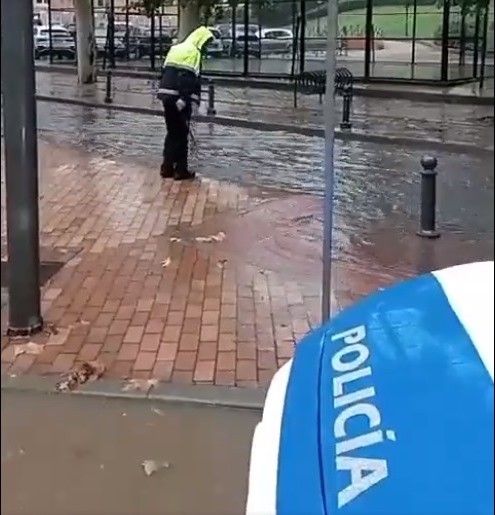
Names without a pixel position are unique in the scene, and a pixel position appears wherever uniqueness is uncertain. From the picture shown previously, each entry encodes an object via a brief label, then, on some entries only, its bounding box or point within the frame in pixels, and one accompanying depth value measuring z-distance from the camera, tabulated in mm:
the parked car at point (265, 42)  30578
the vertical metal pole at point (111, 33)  31244
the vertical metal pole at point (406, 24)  27461
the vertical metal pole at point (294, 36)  26578
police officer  10234
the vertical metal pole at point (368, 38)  25738
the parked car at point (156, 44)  31103
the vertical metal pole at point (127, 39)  33341
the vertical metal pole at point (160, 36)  30706
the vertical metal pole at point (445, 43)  24156
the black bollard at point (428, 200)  7763
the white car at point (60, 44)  33447
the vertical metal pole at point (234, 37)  29667
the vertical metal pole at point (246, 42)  27947
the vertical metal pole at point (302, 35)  26430
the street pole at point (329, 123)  4754
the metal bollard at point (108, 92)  21512
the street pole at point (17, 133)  2025
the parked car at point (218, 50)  29317
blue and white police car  1666
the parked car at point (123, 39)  32900
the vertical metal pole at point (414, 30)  27219
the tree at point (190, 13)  23000
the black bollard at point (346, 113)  15643
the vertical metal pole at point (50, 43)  31656
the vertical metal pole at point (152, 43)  30247
